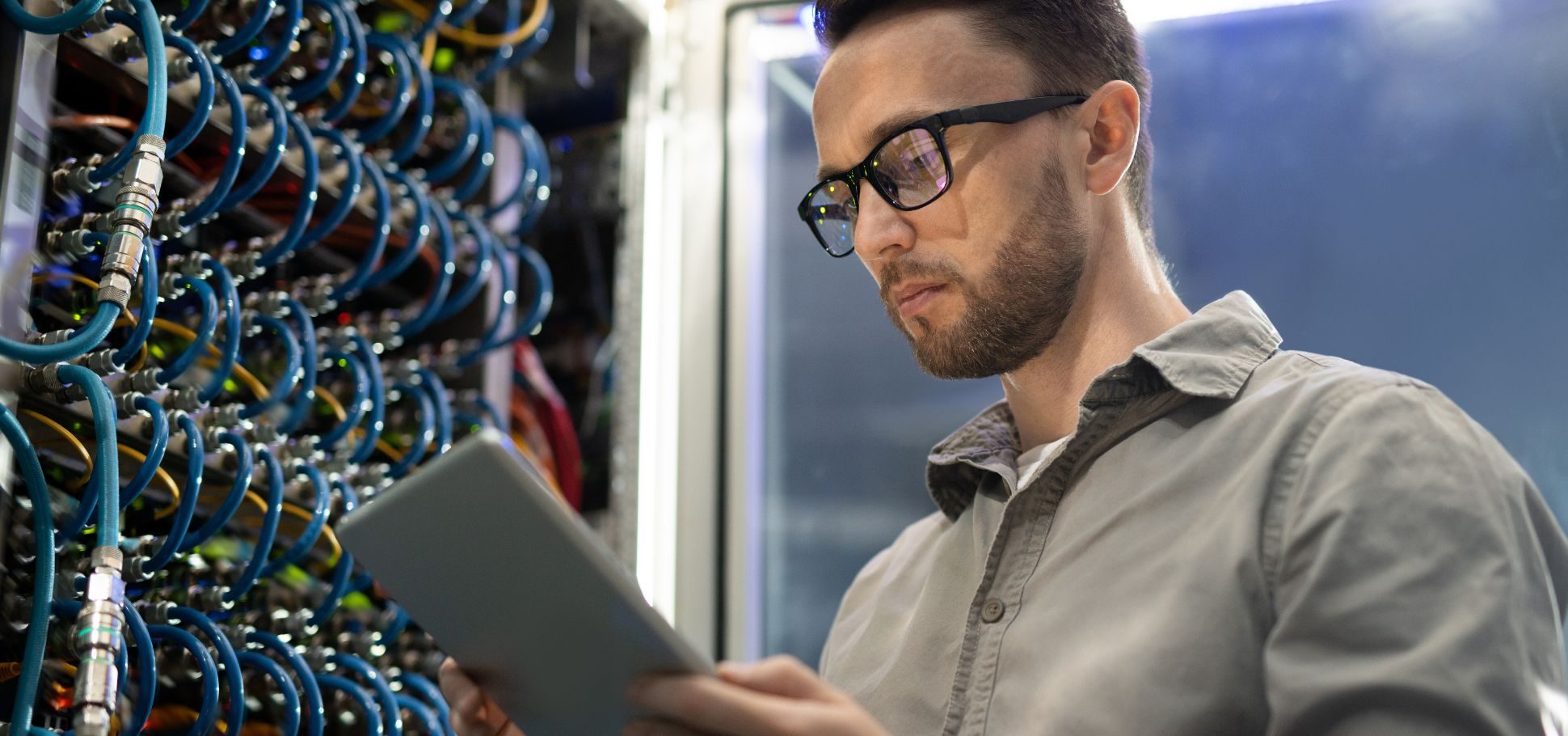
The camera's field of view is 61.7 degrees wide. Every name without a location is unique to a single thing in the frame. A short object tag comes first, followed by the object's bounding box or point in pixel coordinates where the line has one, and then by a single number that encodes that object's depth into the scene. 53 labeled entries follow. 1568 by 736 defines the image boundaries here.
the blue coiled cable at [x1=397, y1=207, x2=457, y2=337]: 1.65
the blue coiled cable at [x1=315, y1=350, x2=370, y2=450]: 1.51
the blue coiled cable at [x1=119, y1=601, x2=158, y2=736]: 1.15
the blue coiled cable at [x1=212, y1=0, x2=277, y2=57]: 1.33
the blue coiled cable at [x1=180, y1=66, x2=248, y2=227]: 1.28
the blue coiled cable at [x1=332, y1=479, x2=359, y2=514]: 1.49
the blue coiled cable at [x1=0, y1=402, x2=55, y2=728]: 1.01
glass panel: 1.66
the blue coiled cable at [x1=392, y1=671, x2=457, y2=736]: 1.55
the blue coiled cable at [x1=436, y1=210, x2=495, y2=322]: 1.71
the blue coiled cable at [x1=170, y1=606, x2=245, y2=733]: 1.23
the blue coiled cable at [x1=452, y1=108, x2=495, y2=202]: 1.75
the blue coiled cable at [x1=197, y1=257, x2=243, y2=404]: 1.32
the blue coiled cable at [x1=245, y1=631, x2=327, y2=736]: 1.34
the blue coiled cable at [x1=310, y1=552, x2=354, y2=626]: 1.44
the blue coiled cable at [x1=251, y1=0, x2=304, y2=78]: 1.40
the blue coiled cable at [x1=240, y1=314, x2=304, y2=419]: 1.41
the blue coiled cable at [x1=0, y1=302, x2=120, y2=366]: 0.98
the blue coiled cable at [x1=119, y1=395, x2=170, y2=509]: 1.16
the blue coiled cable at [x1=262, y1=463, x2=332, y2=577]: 1.39
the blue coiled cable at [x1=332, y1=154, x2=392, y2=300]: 1.53
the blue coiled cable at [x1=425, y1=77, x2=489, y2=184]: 1.73
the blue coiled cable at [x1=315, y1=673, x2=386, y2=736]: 1.41
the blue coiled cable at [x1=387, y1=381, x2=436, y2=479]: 1.63
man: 0.91
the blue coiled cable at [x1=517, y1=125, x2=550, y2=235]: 1.84
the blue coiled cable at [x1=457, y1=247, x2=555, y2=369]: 1.79
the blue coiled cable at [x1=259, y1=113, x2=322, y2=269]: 1.40
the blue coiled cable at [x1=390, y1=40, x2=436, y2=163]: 1.62
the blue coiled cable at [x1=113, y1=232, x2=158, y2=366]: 1.16
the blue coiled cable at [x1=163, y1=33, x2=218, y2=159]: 1.24
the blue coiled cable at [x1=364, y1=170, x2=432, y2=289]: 1.58
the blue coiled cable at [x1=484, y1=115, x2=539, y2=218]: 1.82
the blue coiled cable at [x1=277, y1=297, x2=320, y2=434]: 1.43
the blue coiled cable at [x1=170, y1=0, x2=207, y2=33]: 1.28
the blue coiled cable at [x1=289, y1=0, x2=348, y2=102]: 1.46
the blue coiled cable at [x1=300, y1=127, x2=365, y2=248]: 1.46
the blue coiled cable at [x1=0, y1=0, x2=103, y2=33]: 1.11
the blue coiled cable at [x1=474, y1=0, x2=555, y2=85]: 1.83
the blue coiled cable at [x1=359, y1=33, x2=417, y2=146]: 1.57
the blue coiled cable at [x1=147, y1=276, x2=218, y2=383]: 1.25
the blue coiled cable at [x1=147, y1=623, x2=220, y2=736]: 1.21
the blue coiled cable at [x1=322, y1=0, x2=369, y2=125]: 1.51
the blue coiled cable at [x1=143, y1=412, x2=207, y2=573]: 1.19
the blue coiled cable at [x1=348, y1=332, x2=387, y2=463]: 1.55
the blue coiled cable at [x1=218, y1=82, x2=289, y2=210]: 1.34
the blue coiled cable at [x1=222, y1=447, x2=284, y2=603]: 1.32
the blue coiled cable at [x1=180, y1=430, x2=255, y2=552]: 1.25
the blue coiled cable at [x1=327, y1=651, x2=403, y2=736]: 1.44
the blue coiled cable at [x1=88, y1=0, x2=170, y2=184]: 1.11
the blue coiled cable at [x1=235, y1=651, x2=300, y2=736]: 1.31
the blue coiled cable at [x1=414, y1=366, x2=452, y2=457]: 1.67
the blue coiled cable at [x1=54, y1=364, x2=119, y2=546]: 1.01
